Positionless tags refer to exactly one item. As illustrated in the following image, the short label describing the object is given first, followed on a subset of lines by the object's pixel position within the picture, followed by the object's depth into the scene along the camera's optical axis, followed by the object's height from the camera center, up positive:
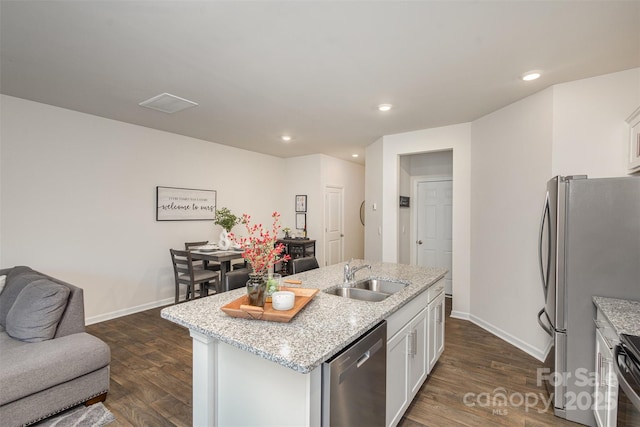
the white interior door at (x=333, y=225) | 6.24 -0.32
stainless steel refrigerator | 1.89 -0.36
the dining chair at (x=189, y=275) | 3.91 -0.90
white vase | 4.53 -0.48
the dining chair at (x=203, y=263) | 4.55 -0.85
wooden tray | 1.51 -0.53
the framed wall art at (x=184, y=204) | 4.44 +0.08
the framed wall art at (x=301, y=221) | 6.24 -0.24
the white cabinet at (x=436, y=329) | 2.49 -1.05
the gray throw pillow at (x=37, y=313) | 2.18 -0.77
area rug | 2.01 -1.44
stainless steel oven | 1.27 -0.75
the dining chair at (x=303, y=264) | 2.94 -0.56
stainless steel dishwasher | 1.26 -0.81
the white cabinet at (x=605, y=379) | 1.62 -0.96
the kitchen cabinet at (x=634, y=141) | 2.25 +0.54
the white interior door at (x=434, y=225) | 5.07 -0.25
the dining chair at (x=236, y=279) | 2.21 -0.53
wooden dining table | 3.98 -0.63
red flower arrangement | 1.59 -0.23
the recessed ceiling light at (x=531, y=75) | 2.59 +1.19
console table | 5.73 -0.75
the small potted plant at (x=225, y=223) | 4.54 -0.21
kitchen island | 1.21 -0.66
